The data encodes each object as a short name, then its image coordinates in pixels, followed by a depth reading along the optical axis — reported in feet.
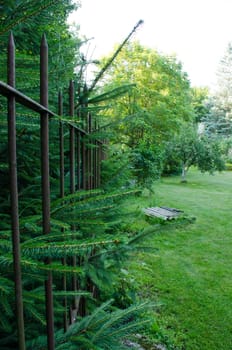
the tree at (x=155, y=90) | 39.93
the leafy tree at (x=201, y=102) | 105.68
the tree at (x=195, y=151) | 43.52
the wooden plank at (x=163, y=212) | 19.77
